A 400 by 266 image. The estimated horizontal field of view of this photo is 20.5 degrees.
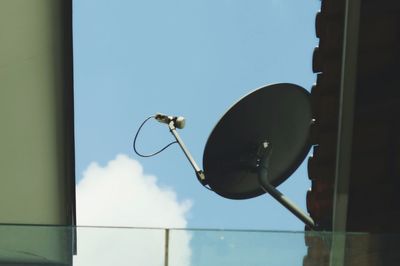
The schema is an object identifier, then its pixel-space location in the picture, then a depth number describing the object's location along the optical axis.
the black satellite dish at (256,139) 7.86
